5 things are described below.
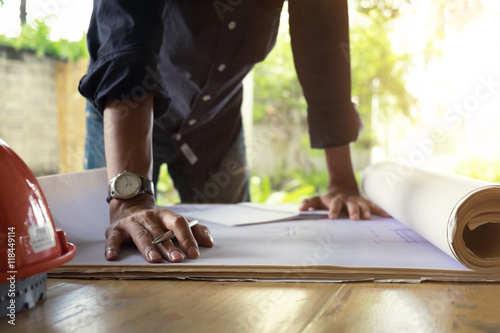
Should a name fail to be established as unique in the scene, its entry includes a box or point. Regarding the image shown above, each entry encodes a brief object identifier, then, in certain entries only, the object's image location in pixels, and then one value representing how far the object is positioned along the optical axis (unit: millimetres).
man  820
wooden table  415
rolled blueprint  597
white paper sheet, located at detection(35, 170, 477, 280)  591
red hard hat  423
